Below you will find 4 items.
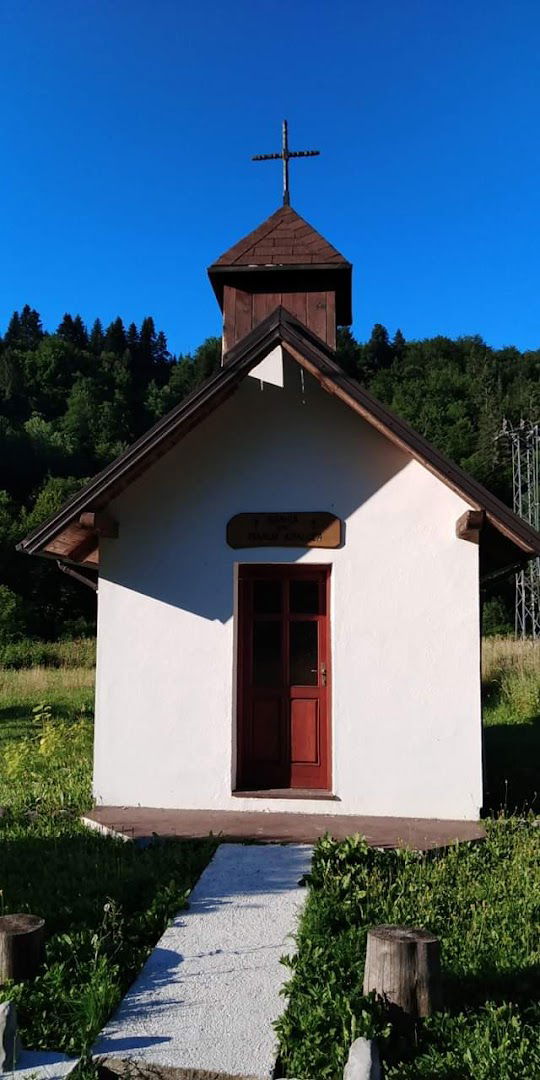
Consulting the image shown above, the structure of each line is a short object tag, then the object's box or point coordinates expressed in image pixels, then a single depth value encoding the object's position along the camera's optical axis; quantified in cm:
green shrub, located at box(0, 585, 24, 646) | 2964
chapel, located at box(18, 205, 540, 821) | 627
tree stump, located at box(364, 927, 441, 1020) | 326
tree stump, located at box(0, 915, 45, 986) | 362
